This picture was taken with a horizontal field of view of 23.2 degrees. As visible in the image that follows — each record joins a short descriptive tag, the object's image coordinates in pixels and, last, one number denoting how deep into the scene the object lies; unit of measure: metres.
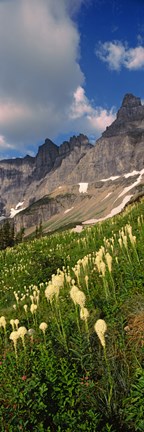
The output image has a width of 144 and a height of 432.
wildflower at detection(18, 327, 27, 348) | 6.52
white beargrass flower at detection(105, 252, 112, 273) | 8.80
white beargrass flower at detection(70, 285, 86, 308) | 6.30
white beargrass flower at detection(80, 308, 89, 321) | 6.07
